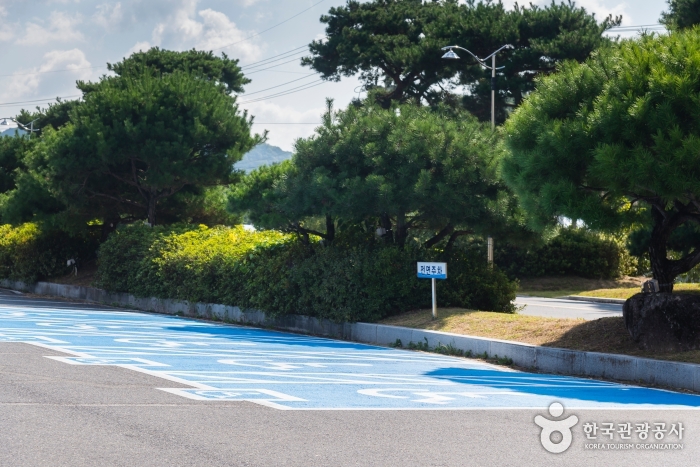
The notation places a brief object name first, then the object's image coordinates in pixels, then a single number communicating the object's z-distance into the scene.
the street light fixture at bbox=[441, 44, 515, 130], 31.11
